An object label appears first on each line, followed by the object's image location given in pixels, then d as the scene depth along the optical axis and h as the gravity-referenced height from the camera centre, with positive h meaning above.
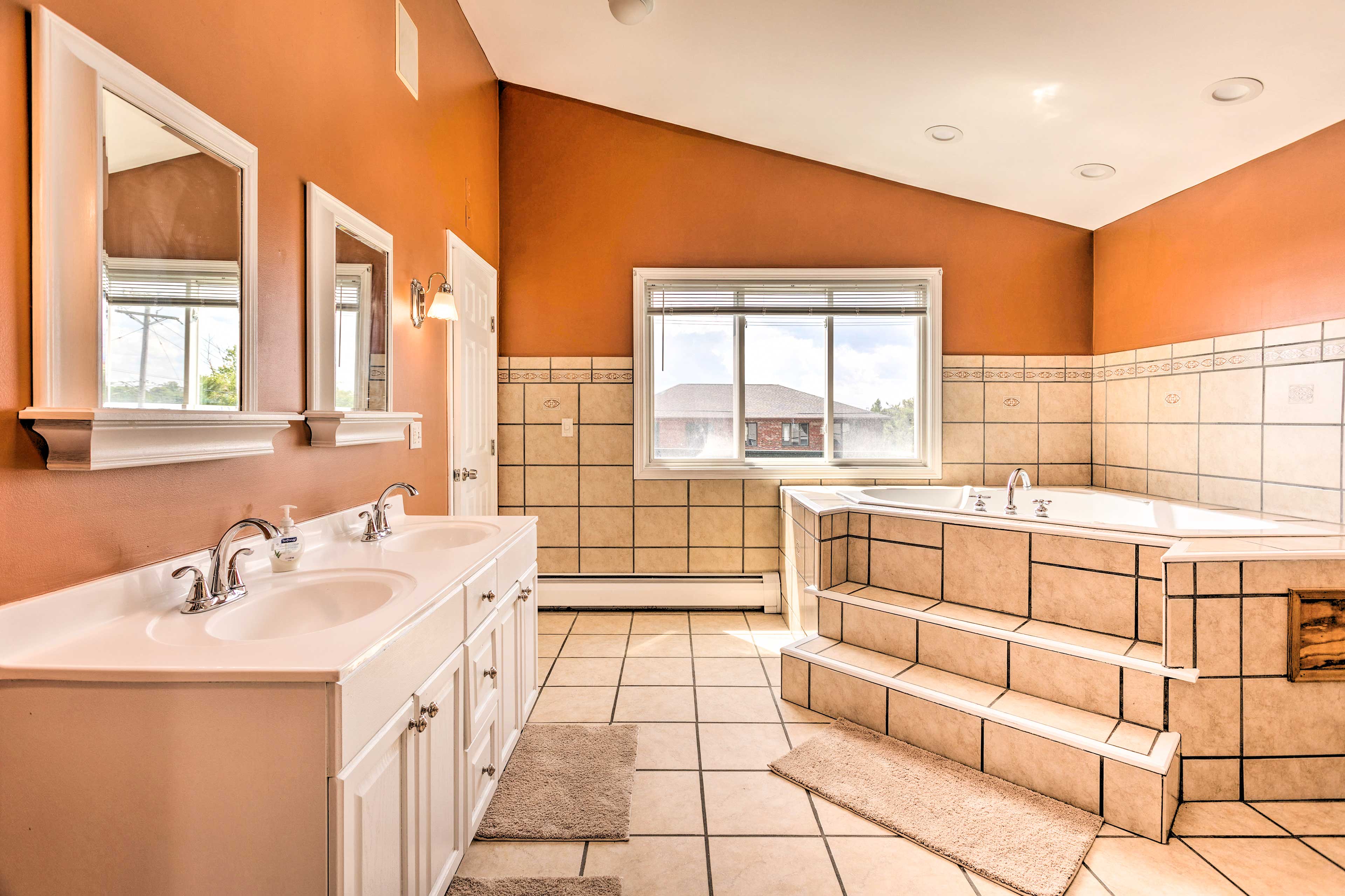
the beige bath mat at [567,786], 1.68 -1.04
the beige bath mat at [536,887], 1.46 -1.06
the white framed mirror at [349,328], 1.71 +0.34
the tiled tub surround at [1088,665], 1.77 -0.73
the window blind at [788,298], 3.55 +0.81
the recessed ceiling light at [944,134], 2.87 +1.43
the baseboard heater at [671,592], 3.54 -0.88
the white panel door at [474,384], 2.89 +0.27
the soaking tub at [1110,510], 2.13 -0.31
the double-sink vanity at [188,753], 0.90 -0.46
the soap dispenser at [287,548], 1.42 -0.25
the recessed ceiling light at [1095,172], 2.88 +1.26
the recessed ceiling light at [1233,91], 2.13 +1.22
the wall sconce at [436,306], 2.40 +0.52
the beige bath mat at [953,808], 1.56 -1.05
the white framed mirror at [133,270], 0.99 +0.31
